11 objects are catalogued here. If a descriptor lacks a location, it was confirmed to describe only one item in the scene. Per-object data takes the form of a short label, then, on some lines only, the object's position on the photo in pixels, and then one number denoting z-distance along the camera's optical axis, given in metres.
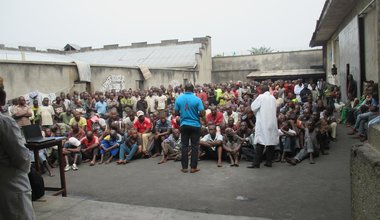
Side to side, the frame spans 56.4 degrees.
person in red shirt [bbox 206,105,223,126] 9.53
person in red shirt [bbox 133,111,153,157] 9.68
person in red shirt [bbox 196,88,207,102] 14.32
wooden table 4.69
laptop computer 4.81
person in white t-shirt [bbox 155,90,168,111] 14.42
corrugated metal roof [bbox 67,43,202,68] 30.05
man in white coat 7.23
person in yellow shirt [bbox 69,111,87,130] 10.44
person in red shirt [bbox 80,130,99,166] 9.18
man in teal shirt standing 7.00
